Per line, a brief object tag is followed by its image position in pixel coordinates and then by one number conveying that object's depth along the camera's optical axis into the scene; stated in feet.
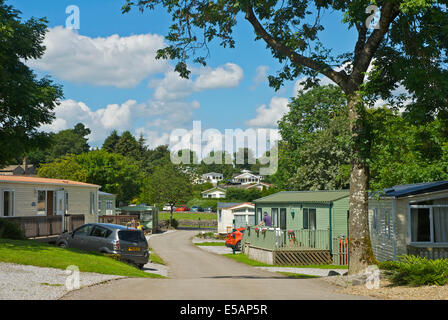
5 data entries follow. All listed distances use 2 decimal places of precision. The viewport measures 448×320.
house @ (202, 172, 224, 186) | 605.73
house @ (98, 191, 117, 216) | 167.12
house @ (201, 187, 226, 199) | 427.74
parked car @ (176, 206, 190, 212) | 339.65
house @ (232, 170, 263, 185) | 553.97
